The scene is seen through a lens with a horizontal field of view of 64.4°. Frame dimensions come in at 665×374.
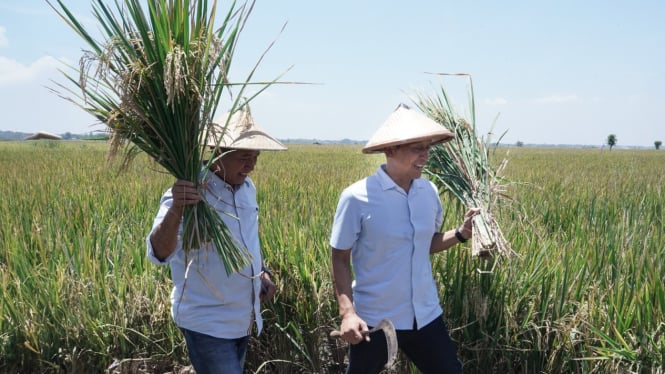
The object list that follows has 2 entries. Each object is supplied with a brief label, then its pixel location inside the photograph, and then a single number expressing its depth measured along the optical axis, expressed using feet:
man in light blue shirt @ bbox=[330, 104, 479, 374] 6.15
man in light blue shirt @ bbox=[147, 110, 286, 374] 5.80
